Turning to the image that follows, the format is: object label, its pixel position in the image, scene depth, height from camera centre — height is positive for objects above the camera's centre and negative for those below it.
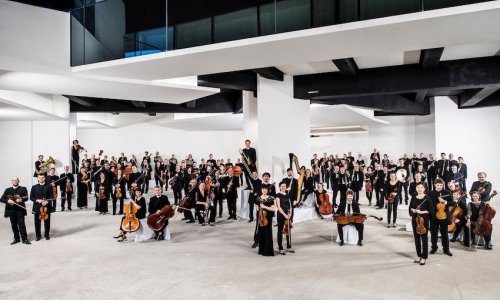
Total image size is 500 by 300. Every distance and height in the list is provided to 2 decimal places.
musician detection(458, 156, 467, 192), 13.10 -0.51
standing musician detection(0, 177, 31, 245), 7.95 -1.08
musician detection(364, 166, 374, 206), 13.73 -1.12
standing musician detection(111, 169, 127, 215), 11.42 -0.95
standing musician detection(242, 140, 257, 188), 10.45 -0.04
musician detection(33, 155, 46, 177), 13.70 -0.13
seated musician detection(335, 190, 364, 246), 7.76 -1.24
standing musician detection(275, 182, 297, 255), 7.10 -1.08
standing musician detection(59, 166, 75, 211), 12.50 -1.01
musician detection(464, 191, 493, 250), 7.45 -1.24
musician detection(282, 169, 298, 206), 9.05 -0.72
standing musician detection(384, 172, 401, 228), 9.41 -1.01
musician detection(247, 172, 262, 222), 9.81 -0.92
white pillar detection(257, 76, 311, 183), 10.39 +0.82
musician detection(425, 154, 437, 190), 14.36 -0.69
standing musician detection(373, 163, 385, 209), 12.89 -1.08
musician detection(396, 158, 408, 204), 13.63 -0.66
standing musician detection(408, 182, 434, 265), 6.43 -1.02
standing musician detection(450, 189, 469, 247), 7.55 -1.18
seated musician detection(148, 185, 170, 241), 8.30 -1.06
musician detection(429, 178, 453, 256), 6.94 -1.21
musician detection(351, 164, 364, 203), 11.10 -0.88
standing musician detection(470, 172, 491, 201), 7.78 -0.75
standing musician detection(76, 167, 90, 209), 12.65 -1.03
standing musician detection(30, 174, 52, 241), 8.25 -0.90
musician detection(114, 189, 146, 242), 8.17 -1.11
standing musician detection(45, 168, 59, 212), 11.76 -0.61
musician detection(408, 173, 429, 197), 8.39 -0.72
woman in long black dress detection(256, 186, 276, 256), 6.93 -1.36
